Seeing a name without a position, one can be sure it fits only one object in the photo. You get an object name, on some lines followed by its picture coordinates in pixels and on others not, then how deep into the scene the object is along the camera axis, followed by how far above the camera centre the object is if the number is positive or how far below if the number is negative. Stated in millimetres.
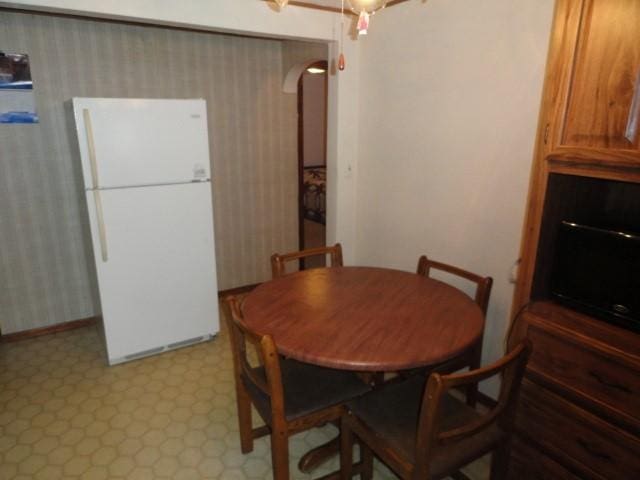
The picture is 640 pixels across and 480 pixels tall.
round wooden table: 1523 -724
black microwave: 1419 -449
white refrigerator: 2537 -503
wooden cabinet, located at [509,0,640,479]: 1315 -328
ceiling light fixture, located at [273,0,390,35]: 1553 +475
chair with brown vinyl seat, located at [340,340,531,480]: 1290 -1008
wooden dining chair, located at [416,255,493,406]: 2010 -1016
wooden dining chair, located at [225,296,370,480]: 1554 -1019
